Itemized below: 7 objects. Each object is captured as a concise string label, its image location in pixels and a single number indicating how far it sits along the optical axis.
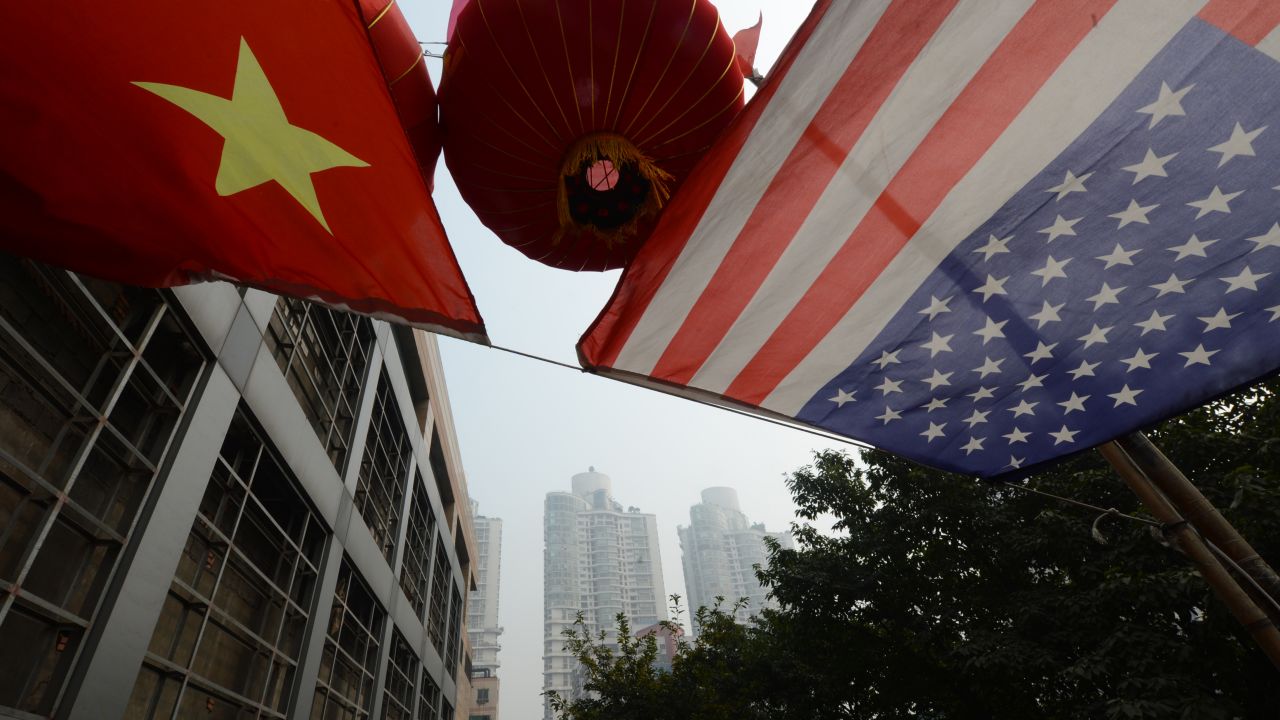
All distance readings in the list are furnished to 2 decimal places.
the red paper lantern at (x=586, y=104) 2.83
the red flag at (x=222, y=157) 1.90
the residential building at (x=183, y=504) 3.69
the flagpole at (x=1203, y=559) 2.37
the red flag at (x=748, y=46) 3.33
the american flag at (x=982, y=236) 1.98
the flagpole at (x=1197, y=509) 2.38
